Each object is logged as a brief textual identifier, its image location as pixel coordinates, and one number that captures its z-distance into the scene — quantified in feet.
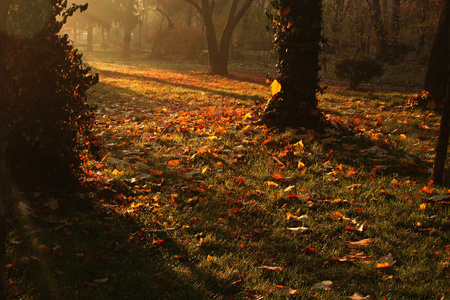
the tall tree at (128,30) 127.44
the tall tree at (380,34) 90.55
